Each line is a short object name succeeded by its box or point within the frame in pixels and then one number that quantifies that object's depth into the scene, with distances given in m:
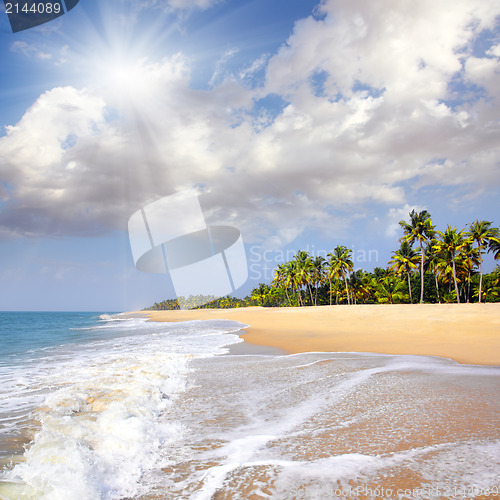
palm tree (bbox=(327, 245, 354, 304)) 61.47
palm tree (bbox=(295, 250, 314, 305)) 70.08
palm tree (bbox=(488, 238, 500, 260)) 41.00
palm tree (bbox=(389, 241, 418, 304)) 52.72
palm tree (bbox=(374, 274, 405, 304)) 56.28
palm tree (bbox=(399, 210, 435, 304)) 47.41
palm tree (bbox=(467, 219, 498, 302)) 41.38
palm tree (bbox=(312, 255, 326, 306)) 71.94
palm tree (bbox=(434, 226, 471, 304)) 42.75
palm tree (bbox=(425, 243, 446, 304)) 49.91
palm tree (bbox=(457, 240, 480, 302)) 43.62
